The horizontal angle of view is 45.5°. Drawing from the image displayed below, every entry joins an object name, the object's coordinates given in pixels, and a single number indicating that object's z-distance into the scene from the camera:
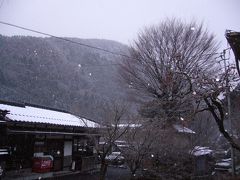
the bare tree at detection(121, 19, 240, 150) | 28.44
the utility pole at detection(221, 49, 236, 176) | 20.88
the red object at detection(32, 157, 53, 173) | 19.59
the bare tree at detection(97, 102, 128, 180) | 16.12
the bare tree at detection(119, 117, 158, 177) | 18.50
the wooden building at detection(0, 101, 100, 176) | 18.14
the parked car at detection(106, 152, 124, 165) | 29.20
